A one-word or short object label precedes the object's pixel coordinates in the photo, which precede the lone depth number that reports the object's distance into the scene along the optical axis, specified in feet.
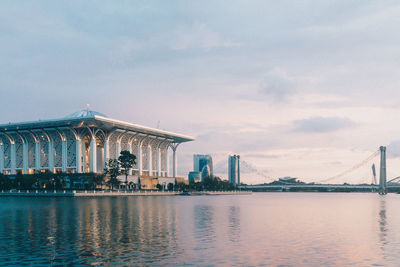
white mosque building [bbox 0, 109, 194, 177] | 496.64
